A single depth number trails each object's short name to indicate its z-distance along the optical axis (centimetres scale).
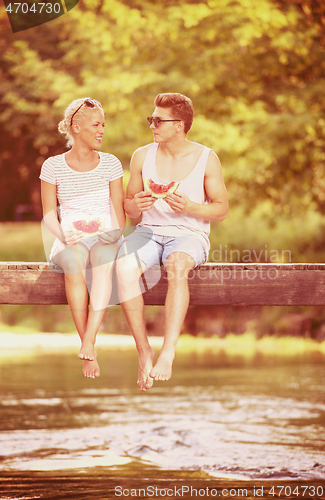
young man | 1073
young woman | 1073
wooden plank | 1155
